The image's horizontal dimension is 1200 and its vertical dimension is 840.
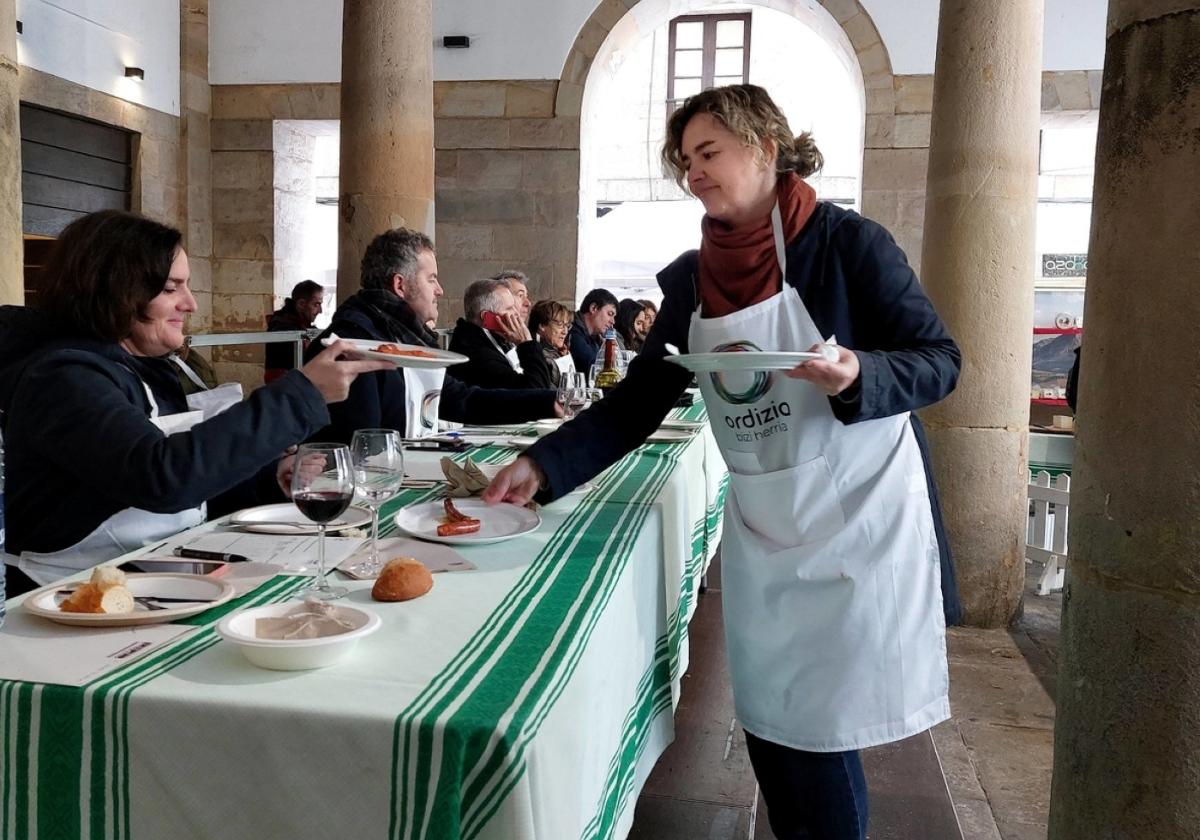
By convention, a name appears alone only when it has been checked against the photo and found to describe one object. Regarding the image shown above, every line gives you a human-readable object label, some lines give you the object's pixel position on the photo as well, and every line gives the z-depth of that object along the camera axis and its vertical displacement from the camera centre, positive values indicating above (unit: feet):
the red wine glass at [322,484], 5.06 -0.94
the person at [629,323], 31.37 -0.63
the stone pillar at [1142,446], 4.94 -0.65
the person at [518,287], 22.12 +0.27
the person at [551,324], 24.71 -0.57
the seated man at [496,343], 18.53 -0.85
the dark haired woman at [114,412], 6.16 -0.77
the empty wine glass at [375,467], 5.52 -0.93
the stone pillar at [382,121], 19.90 +3.41
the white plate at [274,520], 6.67 -1.51
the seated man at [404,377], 11.76 -0.98
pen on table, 5.91 -1.54
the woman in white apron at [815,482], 6.71 -1.15
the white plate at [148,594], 4.68 -1.51
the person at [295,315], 29.25 -0.64
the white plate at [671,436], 11.25 -1.48
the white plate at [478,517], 6.43 -1.48
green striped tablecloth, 3.86 -1.74
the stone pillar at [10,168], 13.30 +1.57
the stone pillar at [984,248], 16.49 +1.05
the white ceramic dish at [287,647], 4.17 -1.44
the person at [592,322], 27.78 -0.58
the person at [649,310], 32.42 -0.21
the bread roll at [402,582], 5.26 -1.47
